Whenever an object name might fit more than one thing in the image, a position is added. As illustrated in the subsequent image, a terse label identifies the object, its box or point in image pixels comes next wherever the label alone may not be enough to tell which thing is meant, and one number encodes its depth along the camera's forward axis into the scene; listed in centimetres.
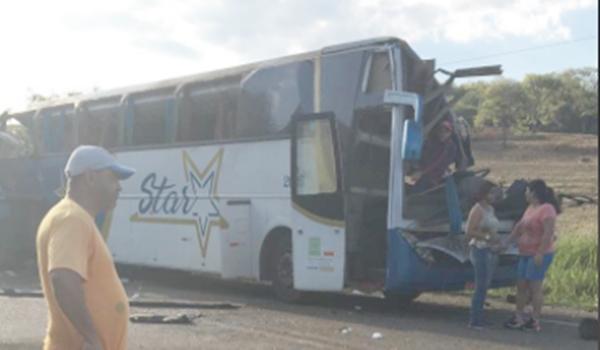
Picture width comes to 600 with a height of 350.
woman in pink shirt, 945
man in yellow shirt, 364
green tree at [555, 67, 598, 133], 4733
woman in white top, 958
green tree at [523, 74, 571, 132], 5191
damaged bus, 1034
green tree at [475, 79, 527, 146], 4200
